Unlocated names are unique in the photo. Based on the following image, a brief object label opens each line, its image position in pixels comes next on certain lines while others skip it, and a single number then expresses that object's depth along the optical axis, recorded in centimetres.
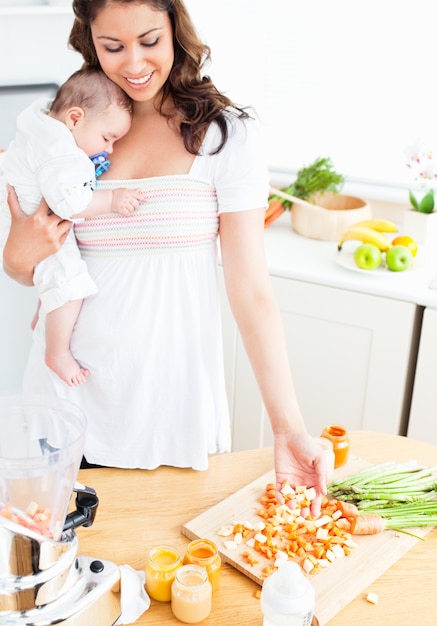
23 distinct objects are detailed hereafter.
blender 95
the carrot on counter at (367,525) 130
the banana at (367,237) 253
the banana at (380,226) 269
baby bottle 99
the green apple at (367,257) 243
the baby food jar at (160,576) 114
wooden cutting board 116
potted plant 265
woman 142
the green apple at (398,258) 243
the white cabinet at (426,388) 230
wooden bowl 277
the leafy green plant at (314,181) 283
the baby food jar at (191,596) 109
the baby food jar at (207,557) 115
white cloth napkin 111
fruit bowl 243
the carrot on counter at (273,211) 287
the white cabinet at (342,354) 238
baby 147
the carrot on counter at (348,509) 131
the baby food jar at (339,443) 150
